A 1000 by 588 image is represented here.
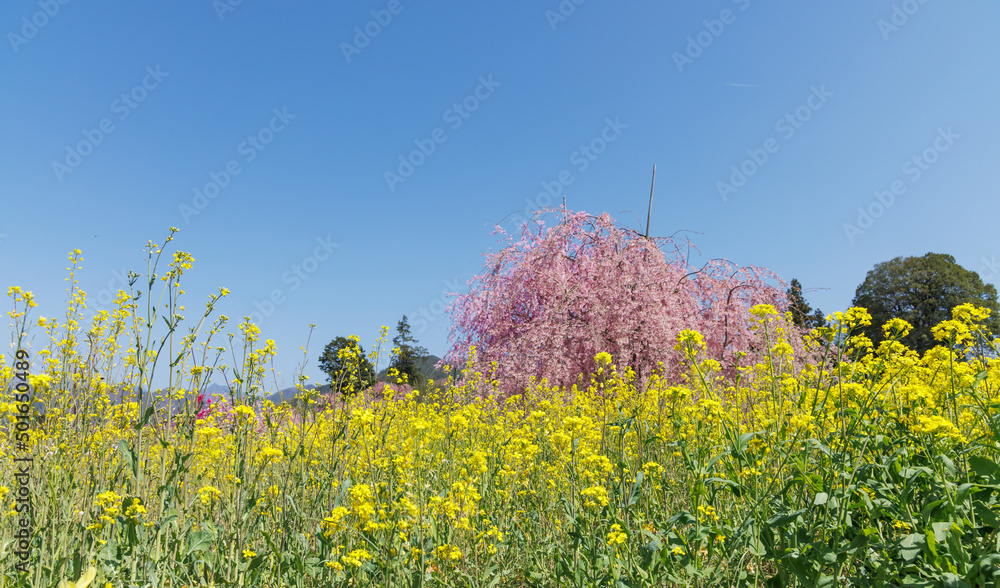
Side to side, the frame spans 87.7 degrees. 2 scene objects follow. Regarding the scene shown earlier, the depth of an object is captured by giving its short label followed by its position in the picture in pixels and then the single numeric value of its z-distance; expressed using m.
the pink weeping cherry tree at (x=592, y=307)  8.92
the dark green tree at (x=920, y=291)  26.99
